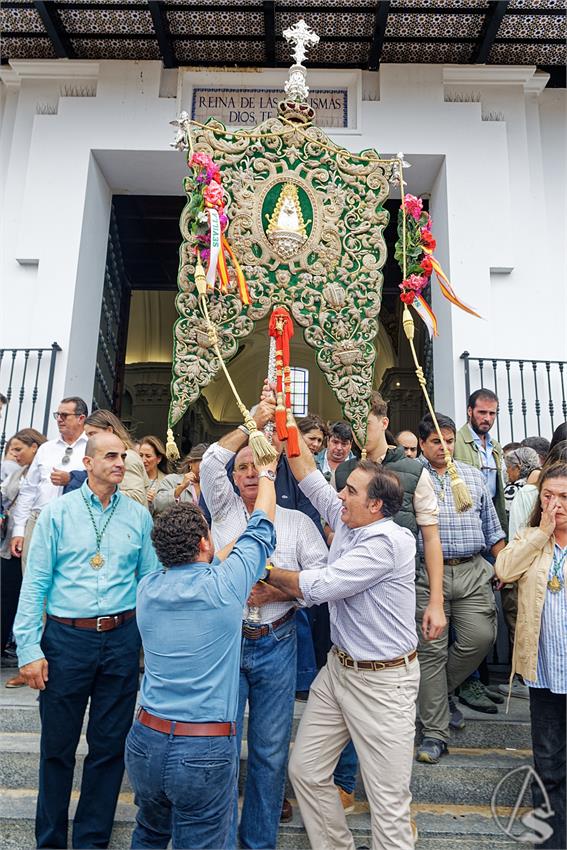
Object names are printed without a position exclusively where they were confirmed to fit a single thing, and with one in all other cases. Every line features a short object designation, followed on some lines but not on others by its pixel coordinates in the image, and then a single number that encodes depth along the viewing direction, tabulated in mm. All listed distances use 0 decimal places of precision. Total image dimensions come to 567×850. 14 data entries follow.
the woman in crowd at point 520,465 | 4418
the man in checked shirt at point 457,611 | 3412
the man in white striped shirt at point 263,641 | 2699
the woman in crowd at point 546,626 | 2811
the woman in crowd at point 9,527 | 4648
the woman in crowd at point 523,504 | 3777
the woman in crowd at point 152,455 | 5238
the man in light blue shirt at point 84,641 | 2791
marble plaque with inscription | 6613
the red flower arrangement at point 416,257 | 4250
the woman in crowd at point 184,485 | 4273
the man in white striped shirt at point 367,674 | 2545
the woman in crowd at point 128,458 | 3938
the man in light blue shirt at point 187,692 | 2139
